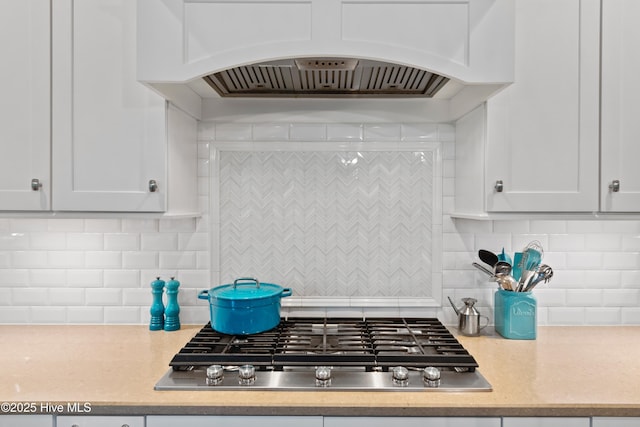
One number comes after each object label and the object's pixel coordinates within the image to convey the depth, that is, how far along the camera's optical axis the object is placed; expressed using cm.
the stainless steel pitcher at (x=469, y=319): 185
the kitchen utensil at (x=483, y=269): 189
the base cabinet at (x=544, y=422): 126
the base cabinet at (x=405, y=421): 127
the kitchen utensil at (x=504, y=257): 192
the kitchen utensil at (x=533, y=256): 184
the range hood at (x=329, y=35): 138
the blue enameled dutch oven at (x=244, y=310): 169
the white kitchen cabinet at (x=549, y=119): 161
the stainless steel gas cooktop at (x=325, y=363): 136
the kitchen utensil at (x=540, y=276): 185
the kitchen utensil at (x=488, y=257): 186
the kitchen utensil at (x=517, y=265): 190
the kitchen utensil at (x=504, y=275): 183
